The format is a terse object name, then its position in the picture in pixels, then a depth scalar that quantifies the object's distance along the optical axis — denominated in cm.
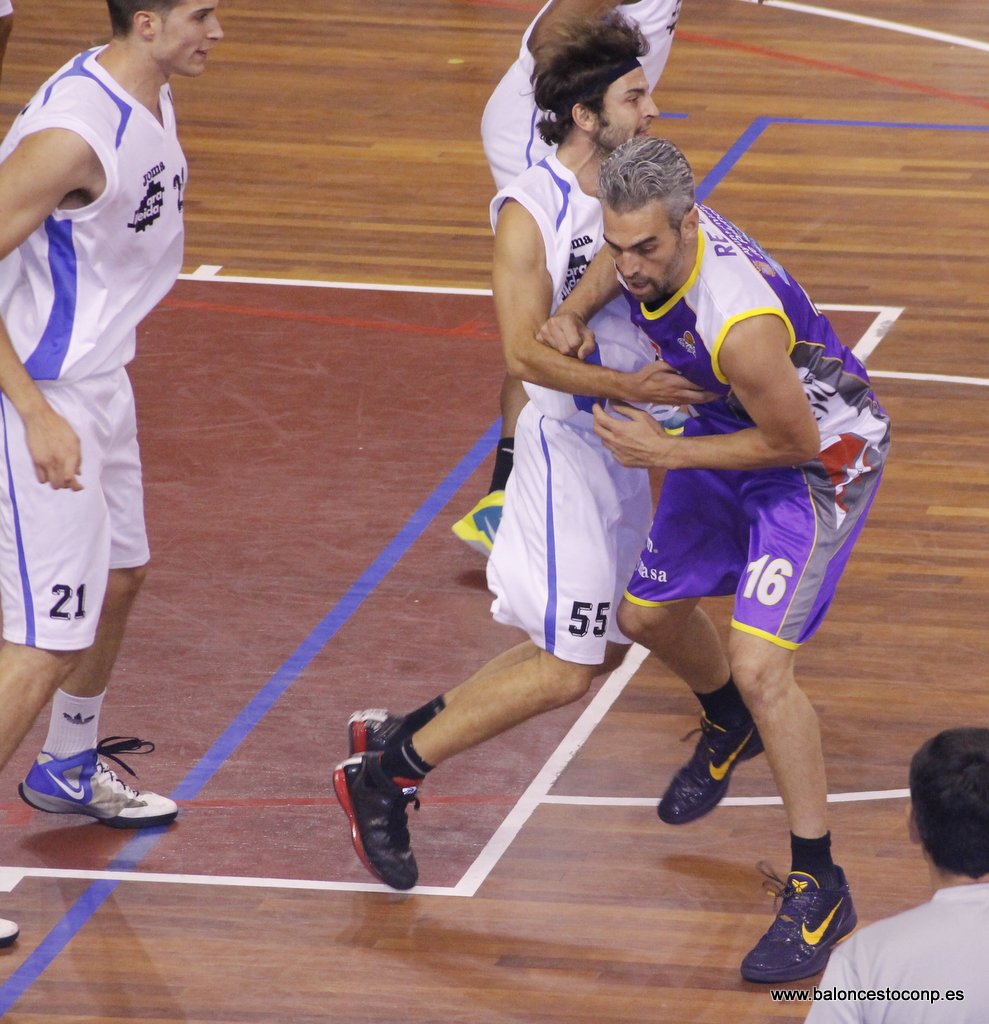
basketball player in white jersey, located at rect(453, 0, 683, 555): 1385
